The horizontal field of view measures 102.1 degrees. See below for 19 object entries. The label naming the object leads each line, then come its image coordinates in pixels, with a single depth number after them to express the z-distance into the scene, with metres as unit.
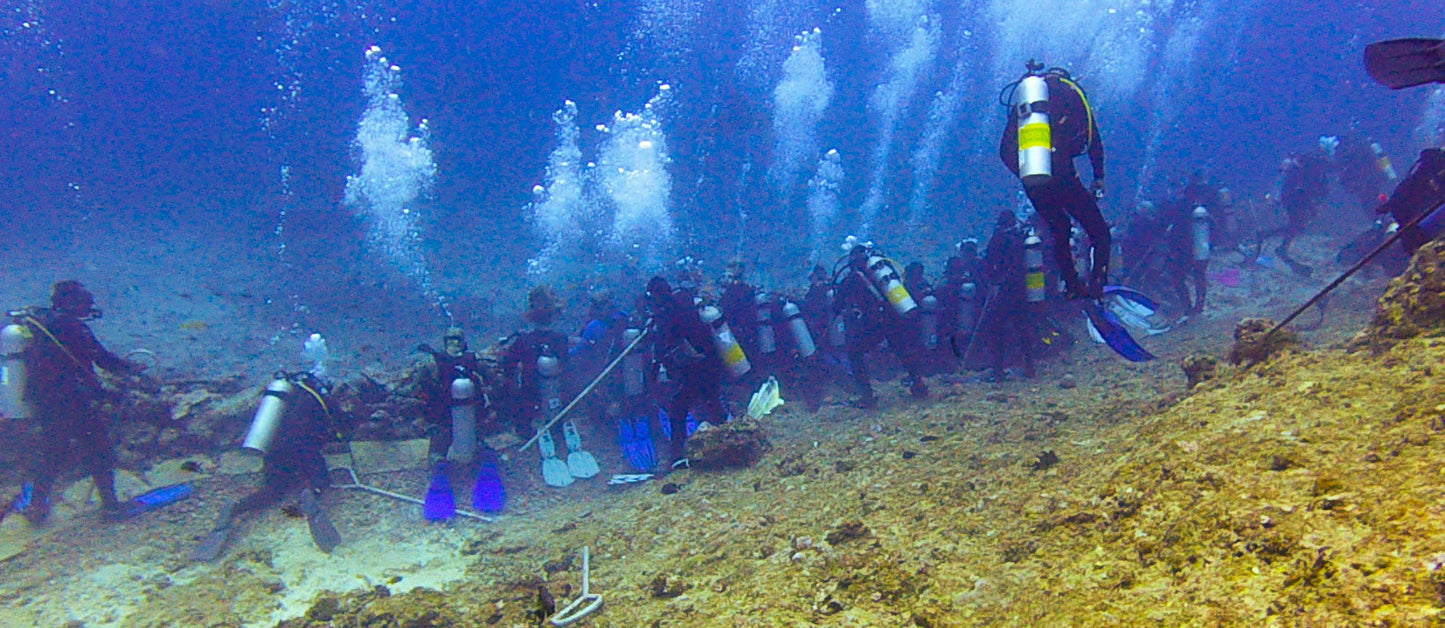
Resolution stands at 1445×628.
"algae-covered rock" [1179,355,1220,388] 4.35
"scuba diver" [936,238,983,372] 8.99
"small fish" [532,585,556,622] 2.46
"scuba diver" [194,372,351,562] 6.18
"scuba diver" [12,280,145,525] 6.13
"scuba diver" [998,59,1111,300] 4.14
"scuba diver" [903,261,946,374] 9.02
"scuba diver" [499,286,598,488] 7.85
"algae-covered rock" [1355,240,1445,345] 3.38
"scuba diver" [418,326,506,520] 6.87
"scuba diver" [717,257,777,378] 8.90
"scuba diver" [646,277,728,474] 6.67
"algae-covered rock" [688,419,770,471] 5.97
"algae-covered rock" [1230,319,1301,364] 4.03
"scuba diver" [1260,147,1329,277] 12.83
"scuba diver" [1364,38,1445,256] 2.36
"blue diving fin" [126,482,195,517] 6.27
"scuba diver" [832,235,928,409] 7.45
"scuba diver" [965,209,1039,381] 7.66
